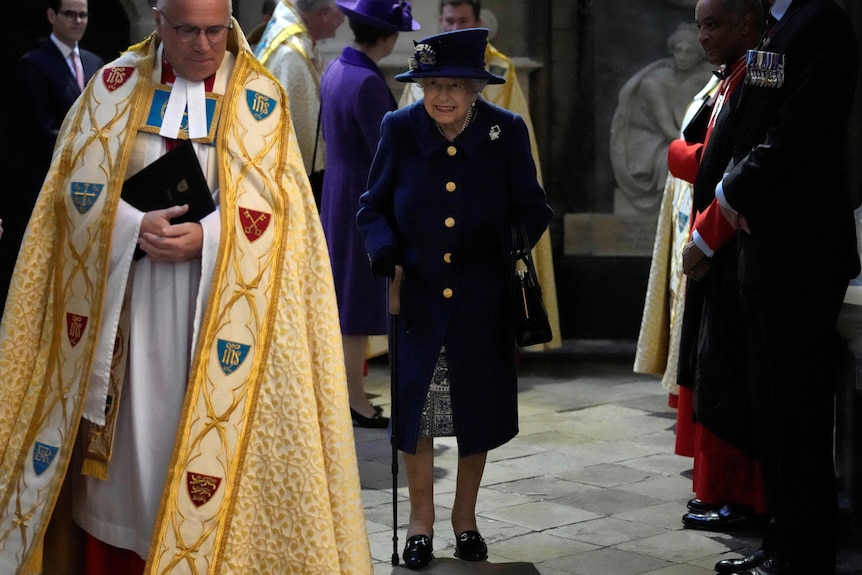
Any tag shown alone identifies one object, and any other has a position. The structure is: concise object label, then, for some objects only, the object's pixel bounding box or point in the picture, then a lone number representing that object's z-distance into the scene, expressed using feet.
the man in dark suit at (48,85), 44.78
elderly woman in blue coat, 26.81
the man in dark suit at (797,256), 24.08
